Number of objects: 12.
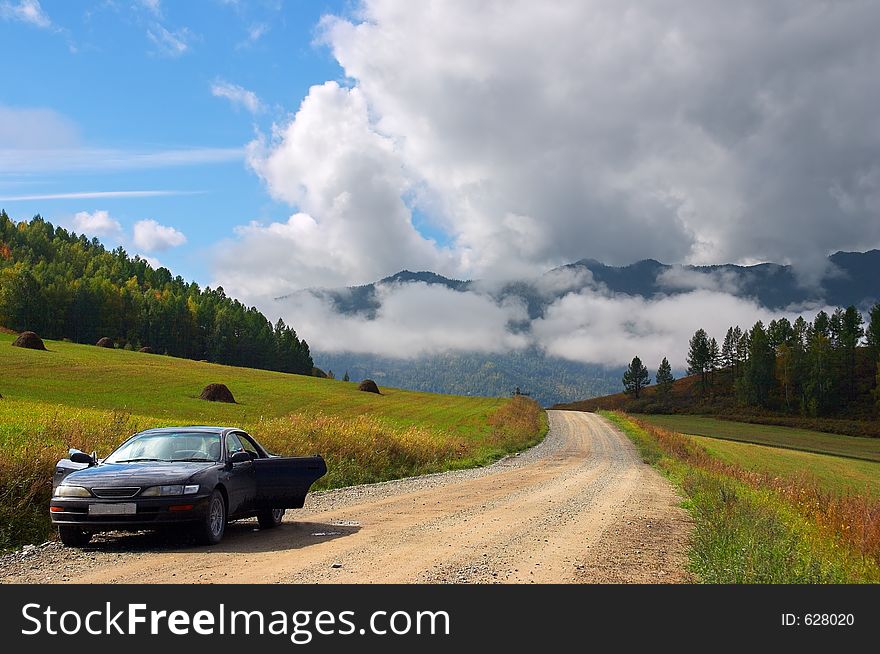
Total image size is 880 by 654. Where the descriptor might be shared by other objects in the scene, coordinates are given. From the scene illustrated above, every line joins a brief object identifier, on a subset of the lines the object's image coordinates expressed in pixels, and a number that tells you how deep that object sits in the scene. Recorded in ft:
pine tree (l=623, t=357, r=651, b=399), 581.94
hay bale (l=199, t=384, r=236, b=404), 201.05
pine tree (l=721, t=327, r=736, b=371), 578.25
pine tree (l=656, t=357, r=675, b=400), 571.28
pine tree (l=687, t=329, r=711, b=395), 568.00
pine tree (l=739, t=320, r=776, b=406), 482.69
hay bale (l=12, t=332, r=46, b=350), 269.03
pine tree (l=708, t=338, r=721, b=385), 569.23
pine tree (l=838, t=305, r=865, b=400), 474.08
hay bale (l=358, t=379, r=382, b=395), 312.50
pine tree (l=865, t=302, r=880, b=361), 501.56
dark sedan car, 33.40
